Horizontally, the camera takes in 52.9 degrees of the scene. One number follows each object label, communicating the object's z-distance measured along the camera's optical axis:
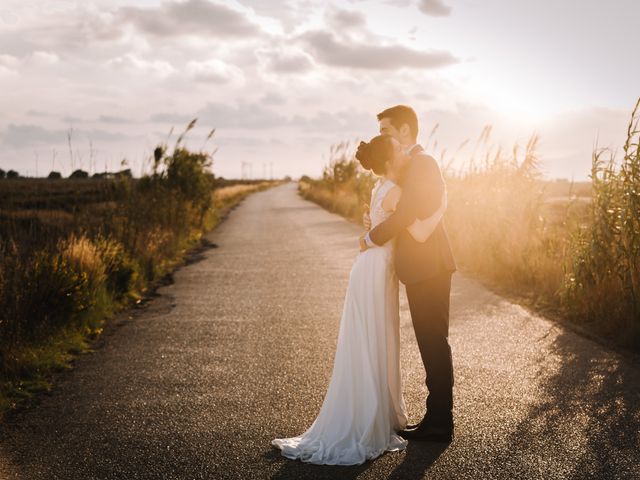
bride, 4.14
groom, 4.18
